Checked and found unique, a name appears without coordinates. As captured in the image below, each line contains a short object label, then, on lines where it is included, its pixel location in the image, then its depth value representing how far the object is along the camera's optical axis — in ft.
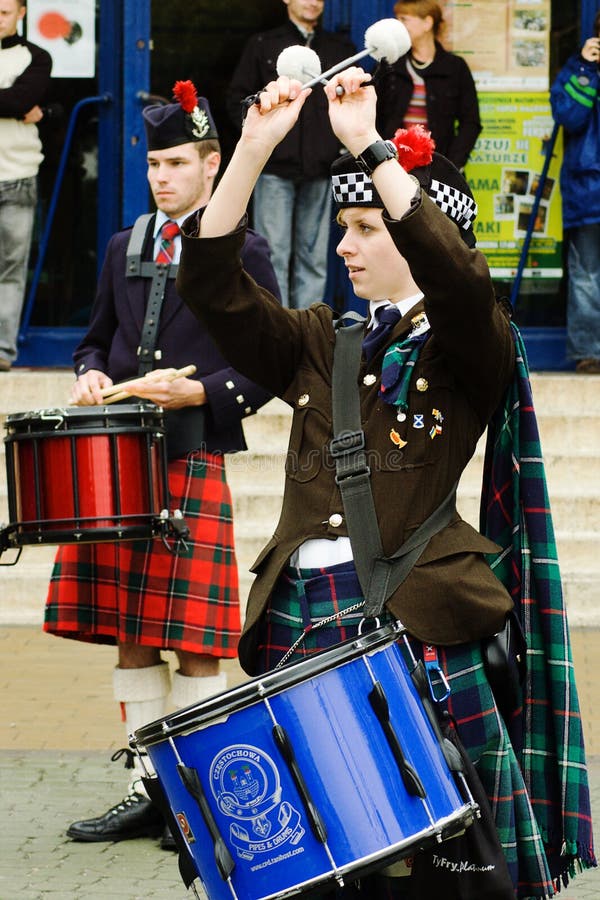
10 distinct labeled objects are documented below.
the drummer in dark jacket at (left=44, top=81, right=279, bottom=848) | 32.24
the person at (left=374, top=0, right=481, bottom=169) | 61.87
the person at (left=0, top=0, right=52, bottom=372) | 60.90
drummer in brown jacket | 20.68
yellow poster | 66.59
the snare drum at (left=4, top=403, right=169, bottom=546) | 28.89
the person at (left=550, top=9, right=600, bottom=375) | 61.93
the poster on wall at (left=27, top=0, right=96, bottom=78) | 66.08
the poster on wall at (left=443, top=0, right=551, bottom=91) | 66.33
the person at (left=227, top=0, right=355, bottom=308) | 60.75
